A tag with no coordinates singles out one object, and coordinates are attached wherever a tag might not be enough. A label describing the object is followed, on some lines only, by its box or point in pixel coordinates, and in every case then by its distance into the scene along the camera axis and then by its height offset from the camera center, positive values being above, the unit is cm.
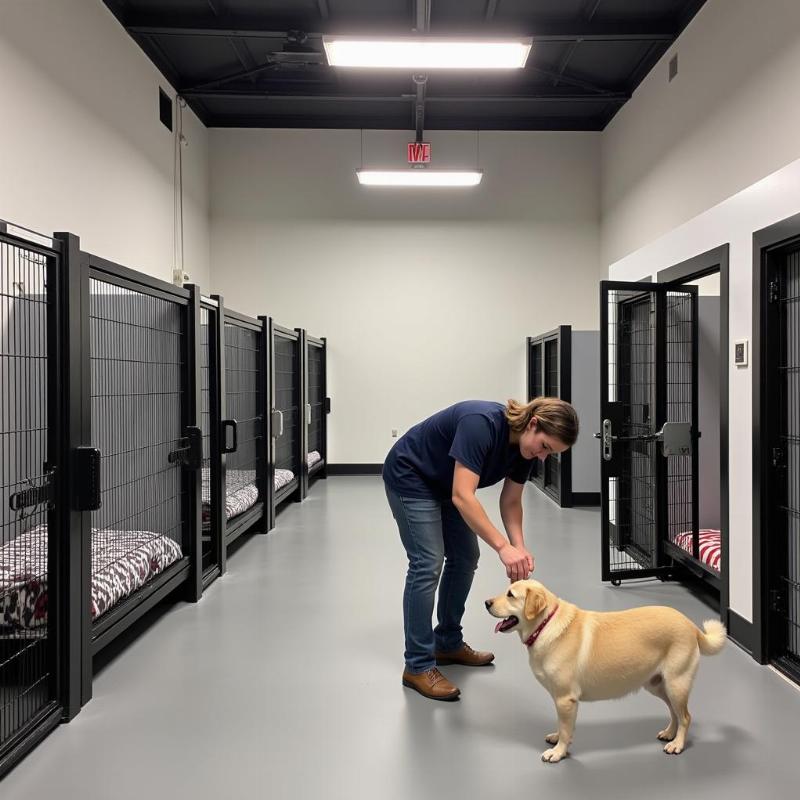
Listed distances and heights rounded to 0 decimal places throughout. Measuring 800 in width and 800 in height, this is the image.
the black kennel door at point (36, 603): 229 -77
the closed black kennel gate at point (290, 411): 669 -16
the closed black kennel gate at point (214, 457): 432 -39
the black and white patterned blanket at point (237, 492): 487 -73
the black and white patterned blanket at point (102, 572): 263 -76
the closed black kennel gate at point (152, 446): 335 -26
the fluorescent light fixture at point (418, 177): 767 +242
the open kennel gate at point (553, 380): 688 +15
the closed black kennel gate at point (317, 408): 841 -17
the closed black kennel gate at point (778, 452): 299 -26
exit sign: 848 +294
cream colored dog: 224 -83
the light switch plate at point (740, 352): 325 +19
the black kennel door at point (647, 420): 413 -17
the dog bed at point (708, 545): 390 -89
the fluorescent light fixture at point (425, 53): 509 +257
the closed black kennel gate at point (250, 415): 543 -16
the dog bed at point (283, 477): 634 -77
